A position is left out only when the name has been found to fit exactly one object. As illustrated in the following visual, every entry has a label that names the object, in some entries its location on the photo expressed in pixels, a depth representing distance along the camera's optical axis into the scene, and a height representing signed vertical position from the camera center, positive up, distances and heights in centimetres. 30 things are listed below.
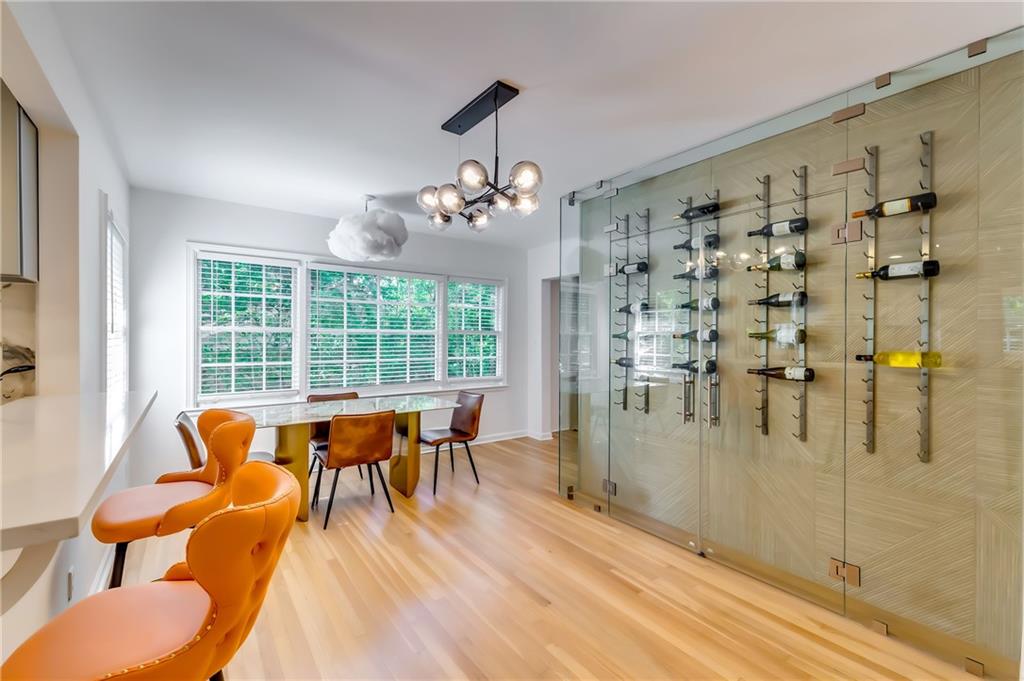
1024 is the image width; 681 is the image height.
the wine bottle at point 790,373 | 243 -19
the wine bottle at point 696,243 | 288 +62
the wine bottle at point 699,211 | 288 +81
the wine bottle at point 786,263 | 246 +42
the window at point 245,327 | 413 +8
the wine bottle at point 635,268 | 330 +51
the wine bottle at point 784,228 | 246 +61
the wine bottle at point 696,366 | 290 -18
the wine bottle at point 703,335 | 289 +2
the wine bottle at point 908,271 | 202 +31
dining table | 326 -66
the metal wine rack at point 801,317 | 247 +12
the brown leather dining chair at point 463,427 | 398 -84
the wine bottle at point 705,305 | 288 +22
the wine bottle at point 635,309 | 332 +22
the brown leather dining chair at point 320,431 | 382 -85
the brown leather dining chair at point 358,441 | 318 -75
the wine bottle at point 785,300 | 246 +21
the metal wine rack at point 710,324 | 289 +9
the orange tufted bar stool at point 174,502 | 145 -59
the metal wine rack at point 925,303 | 205 +16
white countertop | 62 -25
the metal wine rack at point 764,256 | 263 +47
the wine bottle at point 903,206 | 203 +61
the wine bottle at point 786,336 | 248 +1
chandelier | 228 +79
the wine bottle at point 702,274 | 289 +42
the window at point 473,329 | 573 +10
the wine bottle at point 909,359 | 204 -9
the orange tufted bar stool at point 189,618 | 85 -62
